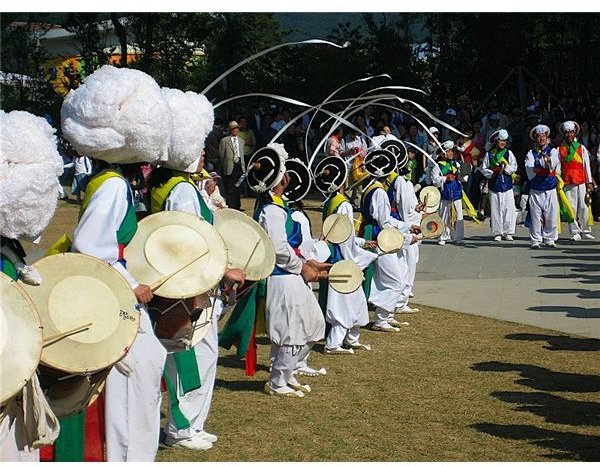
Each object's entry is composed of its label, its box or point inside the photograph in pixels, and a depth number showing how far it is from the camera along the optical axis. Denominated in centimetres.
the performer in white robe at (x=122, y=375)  520
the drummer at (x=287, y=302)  803
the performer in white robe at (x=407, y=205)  1165
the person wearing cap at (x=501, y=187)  1853
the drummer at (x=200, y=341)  656
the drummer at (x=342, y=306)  1007
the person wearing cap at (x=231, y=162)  2198
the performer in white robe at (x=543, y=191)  1788
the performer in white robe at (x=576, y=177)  1864
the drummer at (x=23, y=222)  426
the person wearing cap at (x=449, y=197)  1825
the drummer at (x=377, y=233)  1098
